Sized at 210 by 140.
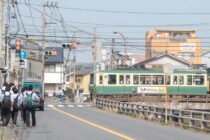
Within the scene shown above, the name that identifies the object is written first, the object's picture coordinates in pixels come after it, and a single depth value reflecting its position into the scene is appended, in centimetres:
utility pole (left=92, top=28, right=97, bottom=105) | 5406
